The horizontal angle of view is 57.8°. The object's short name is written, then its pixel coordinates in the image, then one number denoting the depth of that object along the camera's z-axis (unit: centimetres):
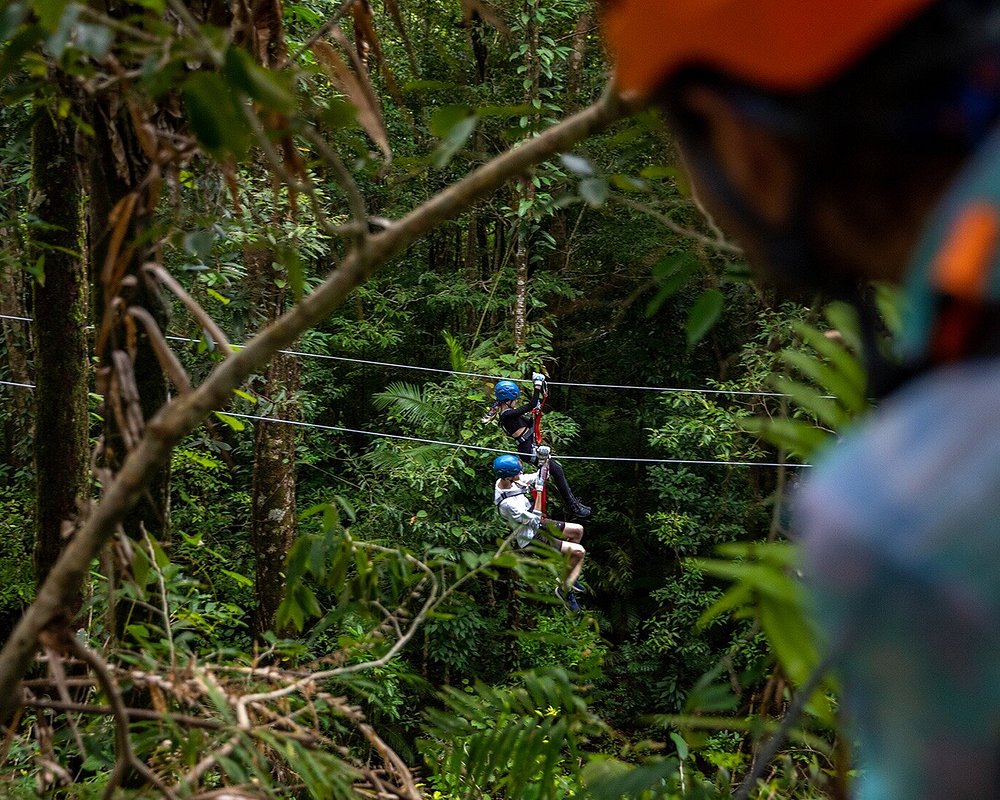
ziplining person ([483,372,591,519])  684
